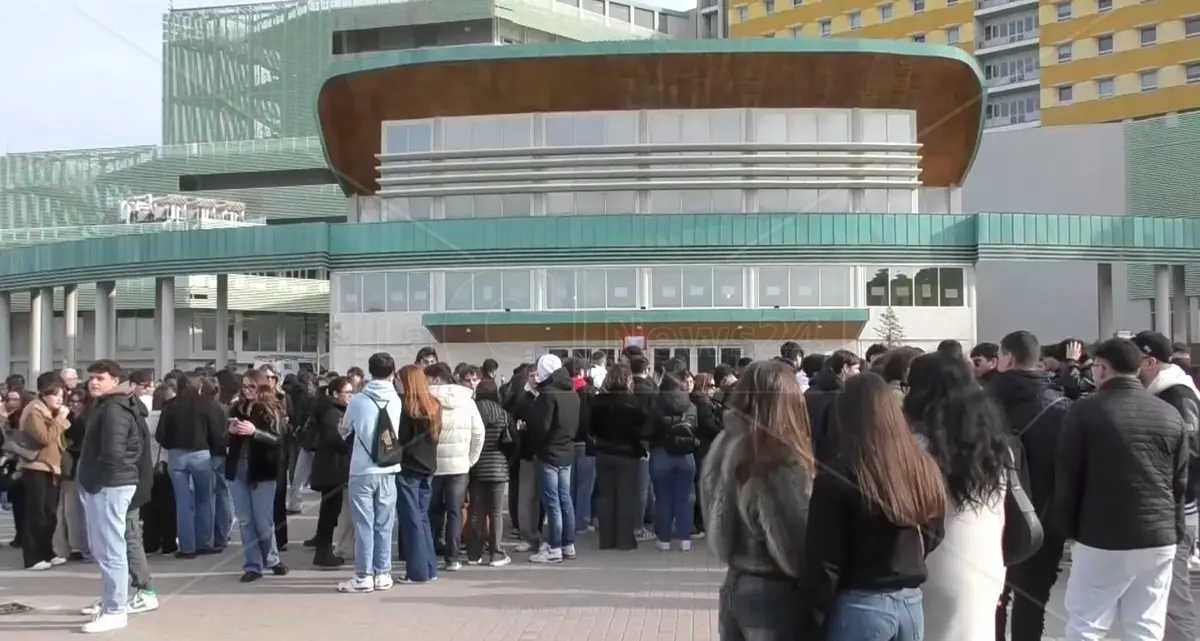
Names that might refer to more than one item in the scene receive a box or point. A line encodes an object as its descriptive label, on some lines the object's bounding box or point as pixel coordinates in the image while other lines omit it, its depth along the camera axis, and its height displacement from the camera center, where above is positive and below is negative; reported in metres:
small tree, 35.03 +0.24
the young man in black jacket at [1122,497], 5.70 -0.82
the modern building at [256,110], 74.06 +15.93
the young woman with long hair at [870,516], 4.15 -0.66
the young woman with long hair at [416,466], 9.90 -1.12
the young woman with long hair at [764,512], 4.45 -0.69
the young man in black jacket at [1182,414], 6.29 -0.54
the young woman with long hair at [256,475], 10.39 -1.25
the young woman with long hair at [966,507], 4.80 -0.73
